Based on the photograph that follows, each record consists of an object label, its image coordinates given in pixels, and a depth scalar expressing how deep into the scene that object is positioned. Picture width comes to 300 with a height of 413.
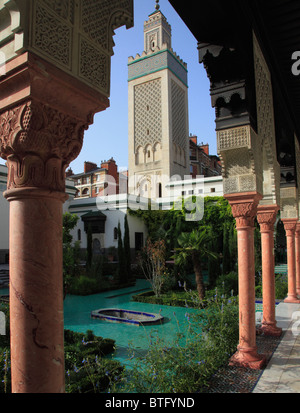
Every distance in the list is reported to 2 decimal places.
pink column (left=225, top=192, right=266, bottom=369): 4.19
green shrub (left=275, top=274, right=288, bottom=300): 9.98
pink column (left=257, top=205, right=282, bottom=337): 5.61
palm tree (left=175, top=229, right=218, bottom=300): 10.81
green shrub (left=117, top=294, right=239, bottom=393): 3.37
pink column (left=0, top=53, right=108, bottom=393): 1.43
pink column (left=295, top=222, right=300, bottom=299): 9.49
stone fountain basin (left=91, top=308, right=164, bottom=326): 8.20
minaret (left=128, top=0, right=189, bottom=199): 29.34
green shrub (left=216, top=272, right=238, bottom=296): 11.40
